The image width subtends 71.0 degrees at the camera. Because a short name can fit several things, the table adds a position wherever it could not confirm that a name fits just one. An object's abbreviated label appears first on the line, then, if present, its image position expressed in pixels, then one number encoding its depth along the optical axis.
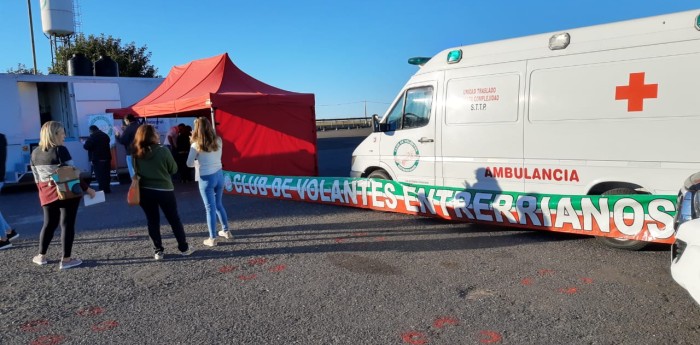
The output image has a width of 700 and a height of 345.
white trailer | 12.09
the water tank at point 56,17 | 24.03
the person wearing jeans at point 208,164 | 6.06
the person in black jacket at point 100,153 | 11.12
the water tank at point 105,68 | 16.37
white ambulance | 5.17
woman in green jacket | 5.43
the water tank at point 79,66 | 15.76
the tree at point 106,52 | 28.66
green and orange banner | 5.20
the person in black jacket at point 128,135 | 10.98
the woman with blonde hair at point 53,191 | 5.21
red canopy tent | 10.89
